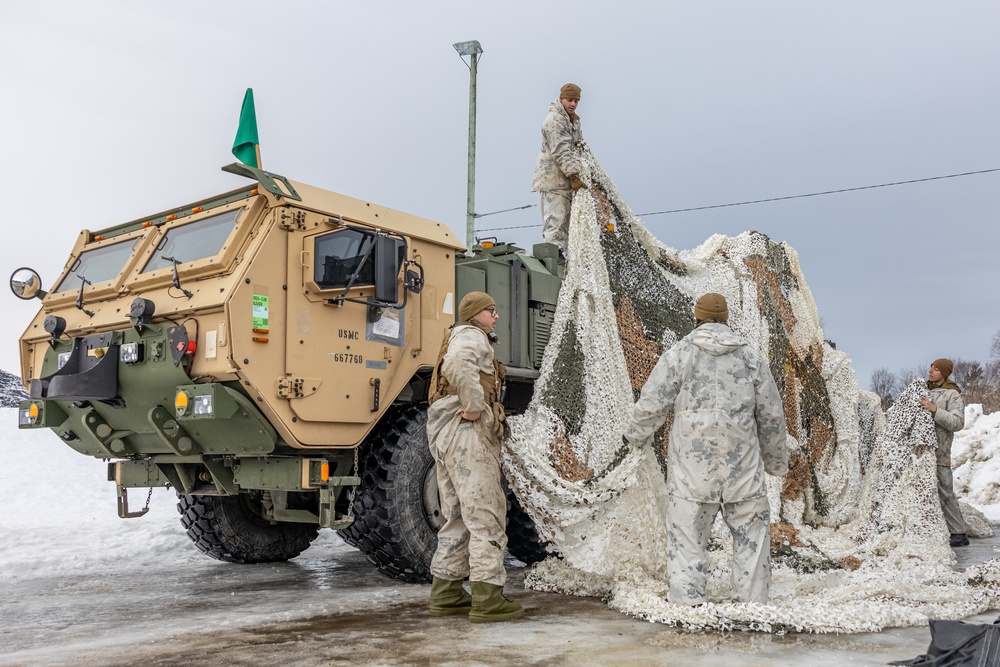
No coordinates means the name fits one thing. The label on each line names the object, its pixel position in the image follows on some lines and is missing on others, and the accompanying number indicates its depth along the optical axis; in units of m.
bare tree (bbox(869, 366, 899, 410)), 45.25
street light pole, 16.06
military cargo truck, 5.61
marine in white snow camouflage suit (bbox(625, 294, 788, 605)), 5.06
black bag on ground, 3.55
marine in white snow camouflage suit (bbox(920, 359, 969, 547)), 7.99
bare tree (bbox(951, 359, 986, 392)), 35.88
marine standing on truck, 7.46
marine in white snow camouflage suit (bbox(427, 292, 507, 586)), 5.20
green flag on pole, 6.50
